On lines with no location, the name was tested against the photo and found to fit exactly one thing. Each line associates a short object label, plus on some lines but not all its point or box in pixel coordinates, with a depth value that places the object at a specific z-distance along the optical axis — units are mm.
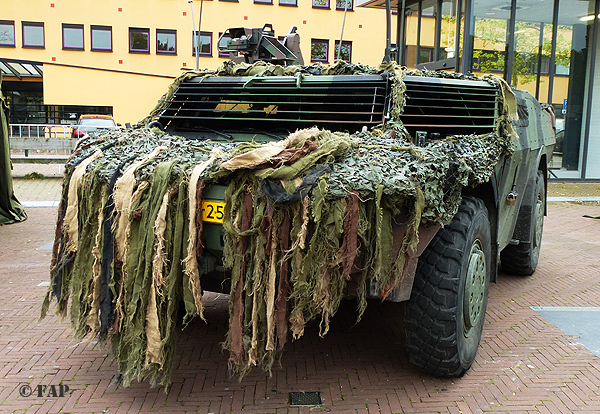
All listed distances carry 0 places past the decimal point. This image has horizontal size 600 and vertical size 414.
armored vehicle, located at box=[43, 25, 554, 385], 3217
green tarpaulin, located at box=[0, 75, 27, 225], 9430
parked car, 21391
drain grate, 3701
